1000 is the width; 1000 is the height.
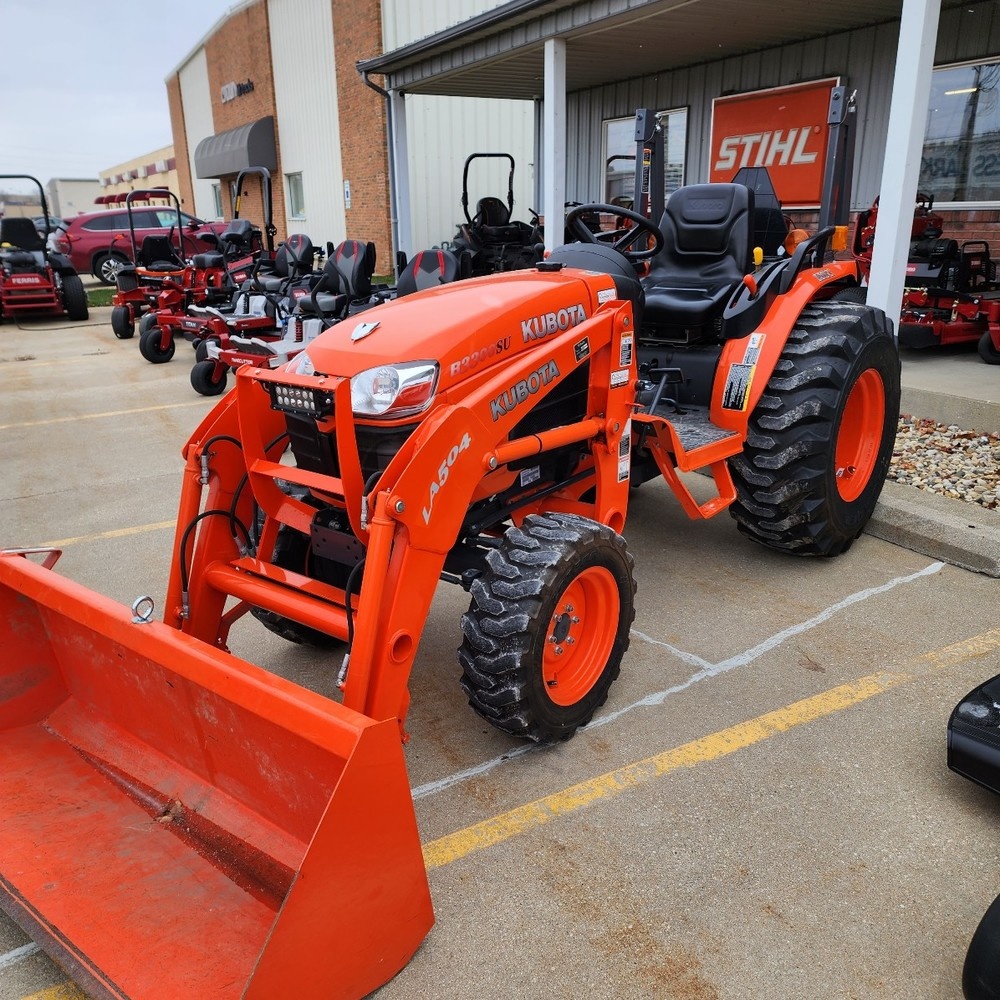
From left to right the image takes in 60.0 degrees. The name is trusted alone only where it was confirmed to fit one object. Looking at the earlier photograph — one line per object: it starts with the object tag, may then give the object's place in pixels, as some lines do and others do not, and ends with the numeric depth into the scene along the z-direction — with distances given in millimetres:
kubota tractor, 1868
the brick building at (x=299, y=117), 18703
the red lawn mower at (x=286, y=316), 8398
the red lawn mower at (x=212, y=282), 10586
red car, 19297
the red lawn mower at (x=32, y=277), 14195
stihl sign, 9875
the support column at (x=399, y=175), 11680
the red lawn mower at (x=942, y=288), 7922
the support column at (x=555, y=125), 8516
